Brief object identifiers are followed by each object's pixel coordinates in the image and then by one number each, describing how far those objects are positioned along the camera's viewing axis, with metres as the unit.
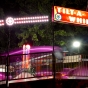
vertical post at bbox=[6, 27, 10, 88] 9.32
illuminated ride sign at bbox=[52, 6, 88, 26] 10.95
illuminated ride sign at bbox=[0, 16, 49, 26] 13.17
